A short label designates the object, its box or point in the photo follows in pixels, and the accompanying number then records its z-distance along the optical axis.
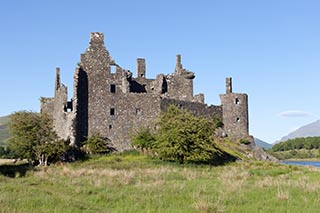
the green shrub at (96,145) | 47.34
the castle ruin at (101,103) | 48.41
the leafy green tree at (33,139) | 42.03
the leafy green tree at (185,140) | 43.53
